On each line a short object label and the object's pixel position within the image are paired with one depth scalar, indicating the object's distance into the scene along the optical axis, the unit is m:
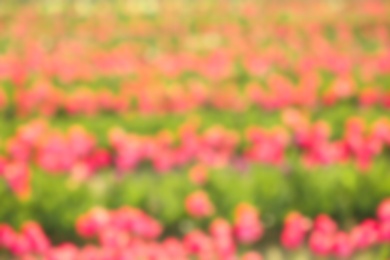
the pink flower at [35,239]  4.59
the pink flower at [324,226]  4.67
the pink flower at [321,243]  4.54
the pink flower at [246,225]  4.97
